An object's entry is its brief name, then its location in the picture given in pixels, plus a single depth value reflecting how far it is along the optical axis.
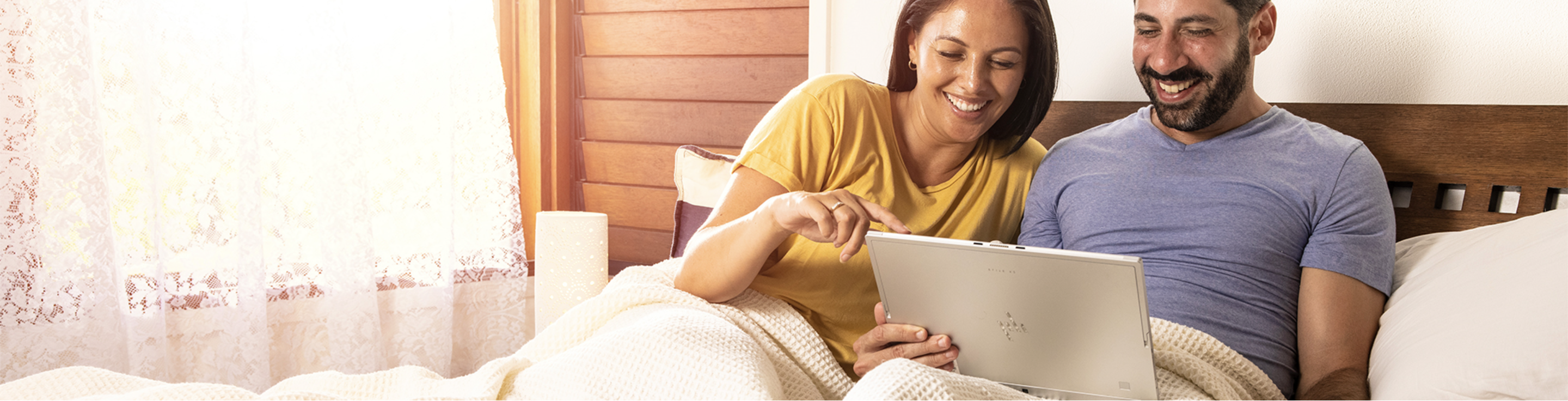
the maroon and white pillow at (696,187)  1.78
